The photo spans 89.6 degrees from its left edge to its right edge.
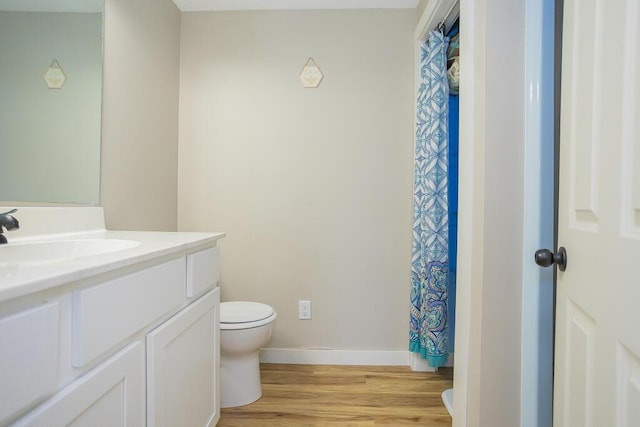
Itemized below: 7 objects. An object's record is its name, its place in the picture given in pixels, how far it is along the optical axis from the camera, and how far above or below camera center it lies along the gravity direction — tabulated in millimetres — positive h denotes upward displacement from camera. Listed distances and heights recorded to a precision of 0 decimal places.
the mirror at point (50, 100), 1100 +414
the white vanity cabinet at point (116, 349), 518 -304
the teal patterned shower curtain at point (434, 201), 1842 +78
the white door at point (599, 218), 592 -3
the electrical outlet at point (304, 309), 2146 -646
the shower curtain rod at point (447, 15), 1670 +1102
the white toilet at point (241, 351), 1595 -711
